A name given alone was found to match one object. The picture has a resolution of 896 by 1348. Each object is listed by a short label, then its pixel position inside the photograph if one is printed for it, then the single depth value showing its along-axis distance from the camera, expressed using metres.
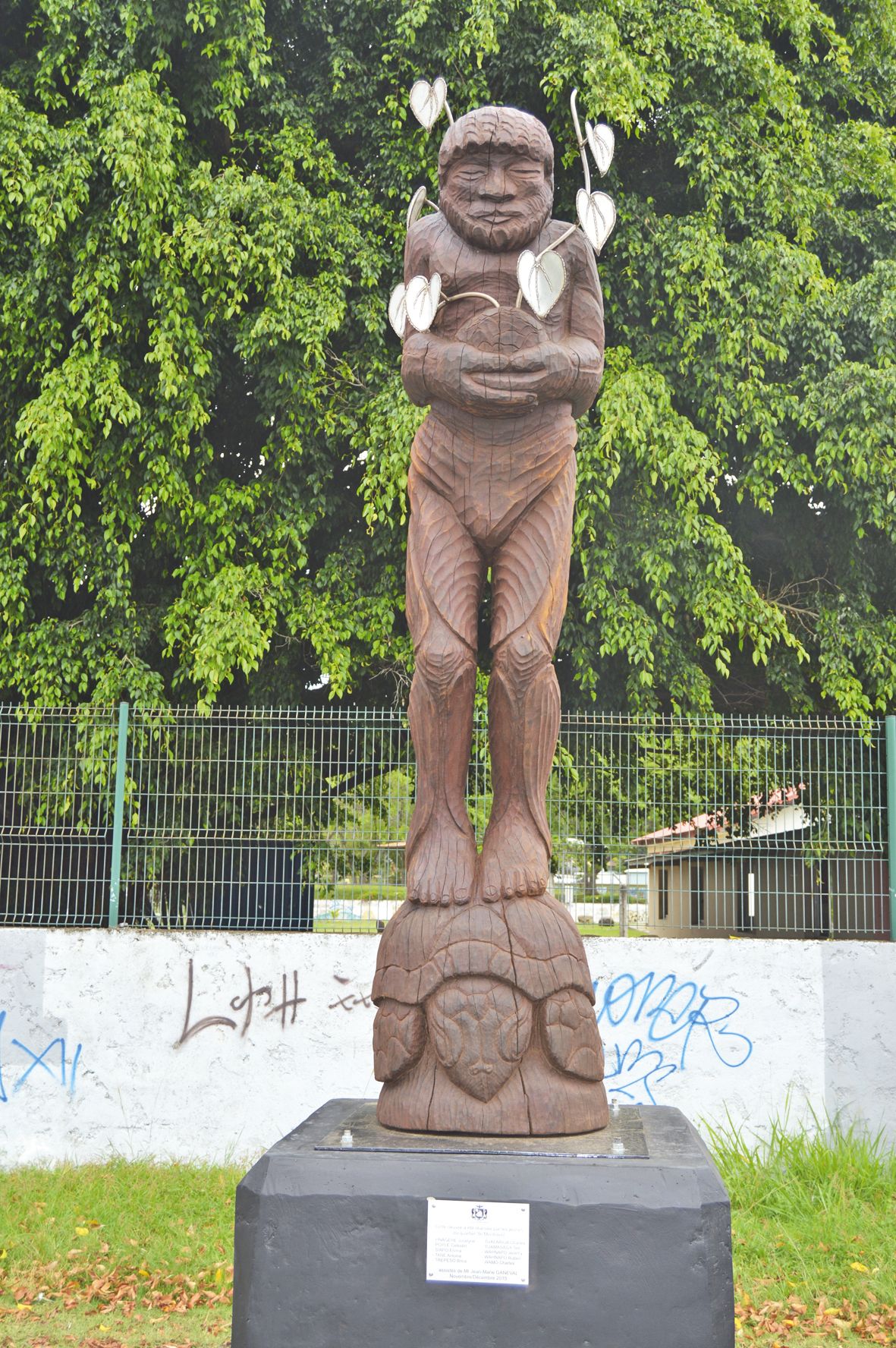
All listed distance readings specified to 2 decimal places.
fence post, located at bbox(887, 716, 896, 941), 9.02
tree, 10.07
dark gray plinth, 3.31
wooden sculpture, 3.84
